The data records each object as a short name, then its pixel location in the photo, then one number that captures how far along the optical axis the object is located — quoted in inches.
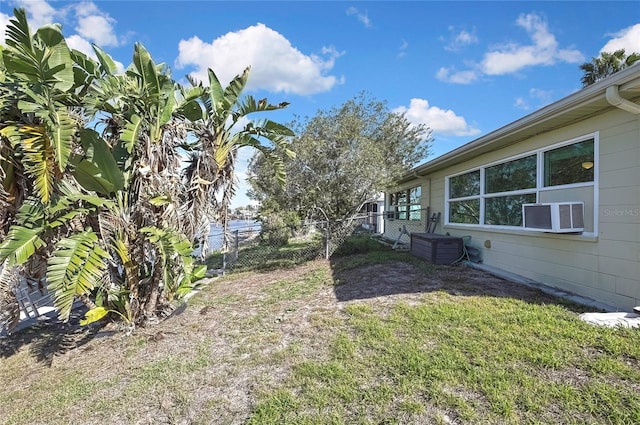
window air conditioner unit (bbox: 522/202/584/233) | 175.6
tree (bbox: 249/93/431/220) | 318.3
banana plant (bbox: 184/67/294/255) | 181.8
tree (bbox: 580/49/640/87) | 497.0
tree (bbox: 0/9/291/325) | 129.5
